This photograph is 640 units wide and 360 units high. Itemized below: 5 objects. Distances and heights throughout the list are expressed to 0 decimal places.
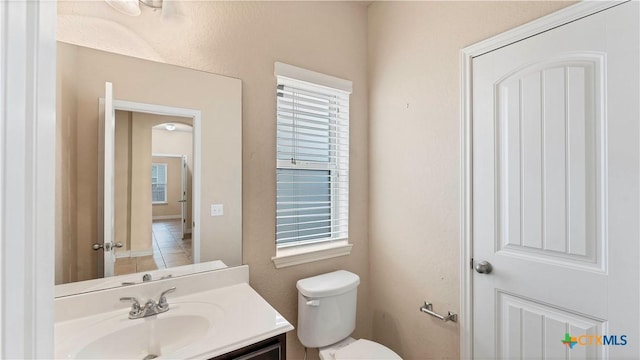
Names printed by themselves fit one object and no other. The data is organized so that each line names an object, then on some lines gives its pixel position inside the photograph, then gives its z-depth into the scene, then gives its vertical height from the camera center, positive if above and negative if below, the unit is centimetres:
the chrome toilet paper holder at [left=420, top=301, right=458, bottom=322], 143 -71
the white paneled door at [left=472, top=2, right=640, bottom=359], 95 -5
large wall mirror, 107 +5
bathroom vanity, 91 -53
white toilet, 144 -77
